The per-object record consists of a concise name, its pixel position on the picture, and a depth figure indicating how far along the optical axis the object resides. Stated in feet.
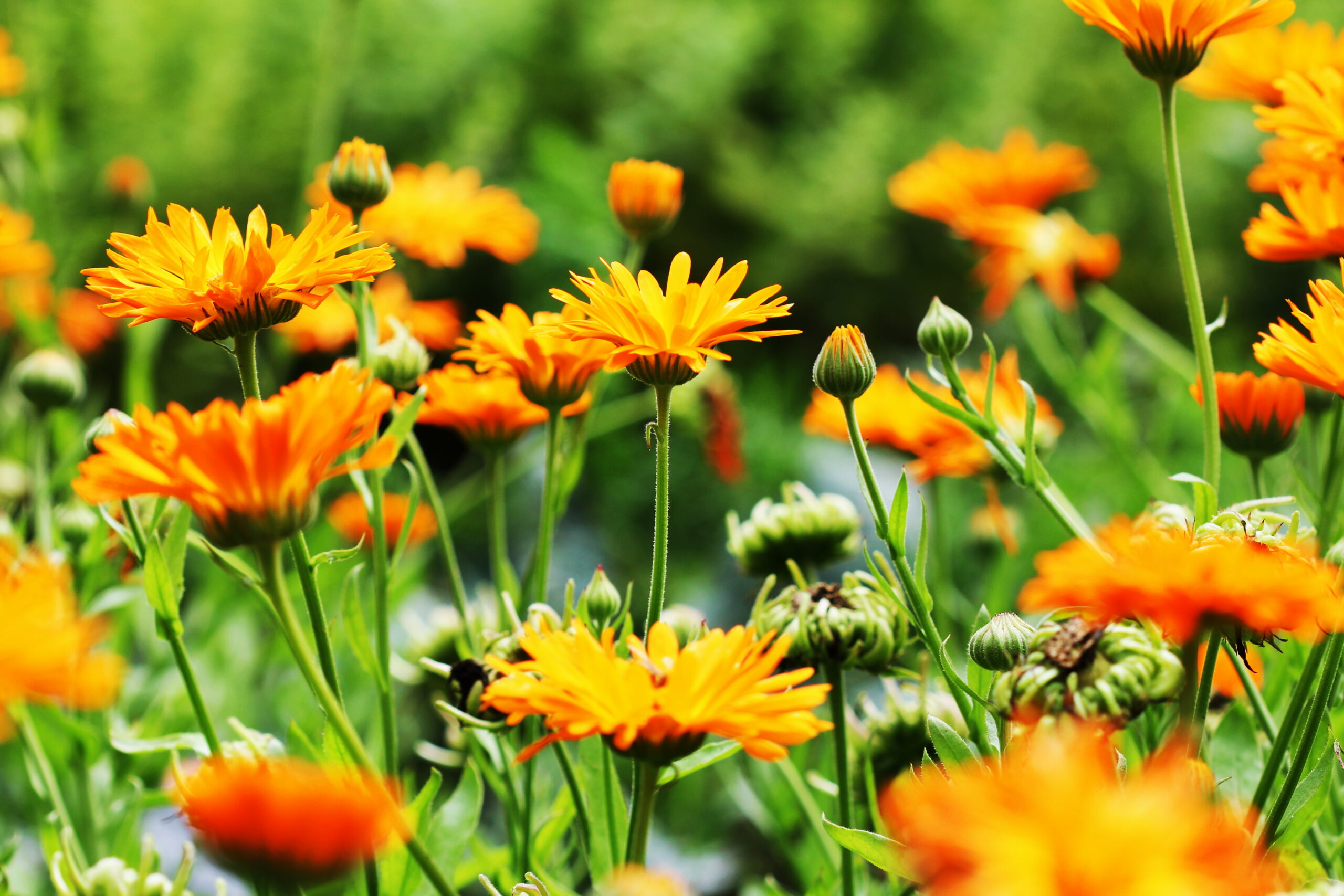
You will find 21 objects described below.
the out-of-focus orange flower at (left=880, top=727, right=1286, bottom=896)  3.39
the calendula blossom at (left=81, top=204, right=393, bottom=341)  3.97
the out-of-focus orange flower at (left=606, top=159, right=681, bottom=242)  4.45
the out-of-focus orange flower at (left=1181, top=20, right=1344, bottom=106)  4.47
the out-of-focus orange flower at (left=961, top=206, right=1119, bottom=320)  5.89
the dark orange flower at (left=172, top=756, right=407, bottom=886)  3.72
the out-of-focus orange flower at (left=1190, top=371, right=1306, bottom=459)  4.20
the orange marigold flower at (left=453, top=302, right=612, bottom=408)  4.14
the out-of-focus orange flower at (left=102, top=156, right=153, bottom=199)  6.79
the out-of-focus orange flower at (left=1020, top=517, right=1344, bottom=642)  3.79
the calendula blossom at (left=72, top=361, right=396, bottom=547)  3.82
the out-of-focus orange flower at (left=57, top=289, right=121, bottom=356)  7.17
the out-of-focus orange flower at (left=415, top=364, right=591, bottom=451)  4.30
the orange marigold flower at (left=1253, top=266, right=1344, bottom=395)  3.91
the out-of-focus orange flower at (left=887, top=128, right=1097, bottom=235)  6.13
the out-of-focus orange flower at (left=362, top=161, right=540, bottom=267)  4.66
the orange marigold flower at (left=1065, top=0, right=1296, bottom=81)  4.09
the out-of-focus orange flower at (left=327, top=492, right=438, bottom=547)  5.36
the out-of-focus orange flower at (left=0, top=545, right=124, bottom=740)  3.73
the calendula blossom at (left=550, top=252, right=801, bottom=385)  3.98
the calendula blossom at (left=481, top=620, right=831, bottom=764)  3.83
